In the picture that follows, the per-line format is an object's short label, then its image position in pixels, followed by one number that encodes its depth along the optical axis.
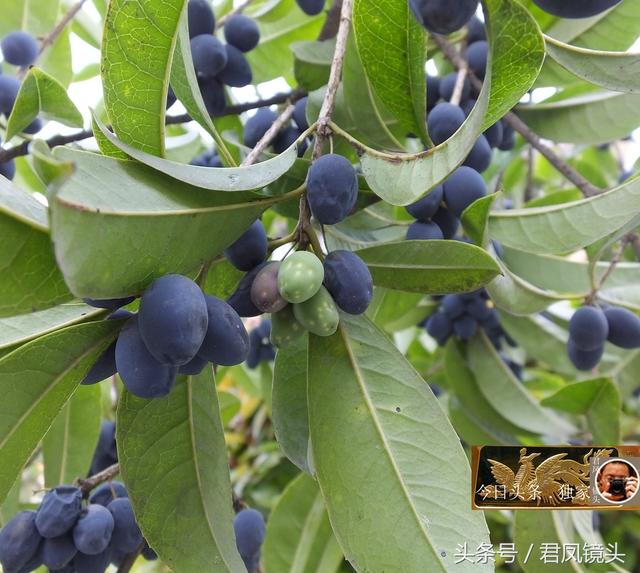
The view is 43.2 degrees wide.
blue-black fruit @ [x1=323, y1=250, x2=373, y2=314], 0.19
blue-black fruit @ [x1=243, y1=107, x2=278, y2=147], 0.30
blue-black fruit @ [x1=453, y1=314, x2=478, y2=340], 0.37
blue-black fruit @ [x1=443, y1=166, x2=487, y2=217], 0.25
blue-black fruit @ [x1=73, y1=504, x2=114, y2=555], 0.25
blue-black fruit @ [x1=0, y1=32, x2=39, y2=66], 0.33
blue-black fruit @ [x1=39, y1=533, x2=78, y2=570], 0.25
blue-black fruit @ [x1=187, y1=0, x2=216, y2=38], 0.29
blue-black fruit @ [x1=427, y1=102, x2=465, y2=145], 0.26
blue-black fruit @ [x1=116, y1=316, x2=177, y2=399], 0.17
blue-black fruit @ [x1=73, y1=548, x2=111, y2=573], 0.26
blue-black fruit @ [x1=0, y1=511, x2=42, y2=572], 0.25
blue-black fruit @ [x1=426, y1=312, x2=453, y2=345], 0.37
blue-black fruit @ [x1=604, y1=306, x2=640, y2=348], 0.29
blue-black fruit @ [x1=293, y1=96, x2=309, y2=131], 0.28
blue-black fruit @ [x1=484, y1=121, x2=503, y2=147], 0.29
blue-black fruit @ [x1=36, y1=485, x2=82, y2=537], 0.25
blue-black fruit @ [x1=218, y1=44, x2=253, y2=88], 0.30
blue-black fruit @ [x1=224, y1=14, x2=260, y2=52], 0.31
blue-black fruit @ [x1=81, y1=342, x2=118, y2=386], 0.19
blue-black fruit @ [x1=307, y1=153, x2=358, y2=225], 0.19
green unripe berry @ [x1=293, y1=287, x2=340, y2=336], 0.19
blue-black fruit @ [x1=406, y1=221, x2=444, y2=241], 0.25
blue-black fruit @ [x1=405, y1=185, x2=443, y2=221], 0.25
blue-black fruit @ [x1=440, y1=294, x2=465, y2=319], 0.35
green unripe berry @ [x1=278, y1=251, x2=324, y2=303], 0.18
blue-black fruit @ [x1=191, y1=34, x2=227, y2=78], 0.28
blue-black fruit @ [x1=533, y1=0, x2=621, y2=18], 0.19
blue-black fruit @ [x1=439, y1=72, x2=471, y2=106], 0.29
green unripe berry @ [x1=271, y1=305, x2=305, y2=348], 0.19
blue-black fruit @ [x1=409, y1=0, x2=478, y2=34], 0.18
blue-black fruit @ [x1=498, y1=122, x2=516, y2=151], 0.31
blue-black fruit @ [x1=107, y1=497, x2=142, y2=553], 0.26
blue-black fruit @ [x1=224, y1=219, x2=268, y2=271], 0.19
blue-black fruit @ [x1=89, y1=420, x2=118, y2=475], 0.34
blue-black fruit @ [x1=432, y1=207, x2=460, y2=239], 0.26
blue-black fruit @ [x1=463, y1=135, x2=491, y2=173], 0.27
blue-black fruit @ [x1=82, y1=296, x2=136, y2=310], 0.18
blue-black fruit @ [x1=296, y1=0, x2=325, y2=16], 0.31
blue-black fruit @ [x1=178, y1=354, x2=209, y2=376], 0.19
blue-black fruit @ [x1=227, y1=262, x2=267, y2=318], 0.19
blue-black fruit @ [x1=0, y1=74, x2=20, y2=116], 0.30
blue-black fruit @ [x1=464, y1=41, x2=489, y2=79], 0.30
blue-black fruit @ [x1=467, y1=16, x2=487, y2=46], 0.32
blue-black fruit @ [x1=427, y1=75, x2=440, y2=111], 0.30
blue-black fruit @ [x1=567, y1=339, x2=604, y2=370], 0.30
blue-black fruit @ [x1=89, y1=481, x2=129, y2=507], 0.28
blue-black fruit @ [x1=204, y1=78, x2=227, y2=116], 0.30
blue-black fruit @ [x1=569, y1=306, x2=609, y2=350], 0.29
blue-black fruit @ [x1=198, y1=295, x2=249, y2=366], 0.17
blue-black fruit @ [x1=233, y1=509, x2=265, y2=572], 0.29
